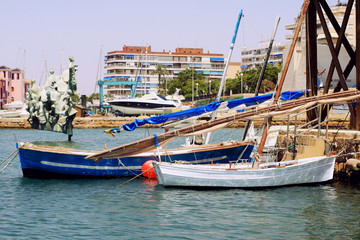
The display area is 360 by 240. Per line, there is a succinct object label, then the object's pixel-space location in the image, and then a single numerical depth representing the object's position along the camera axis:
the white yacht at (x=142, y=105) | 82.75
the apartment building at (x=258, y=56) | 137.65
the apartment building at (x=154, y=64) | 160.25
